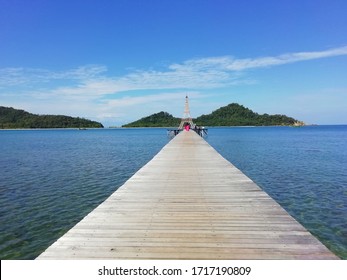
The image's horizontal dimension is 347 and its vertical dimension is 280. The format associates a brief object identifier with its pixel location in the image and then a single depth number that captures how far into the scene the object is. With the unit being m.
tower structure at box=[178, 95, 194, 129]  92.81
